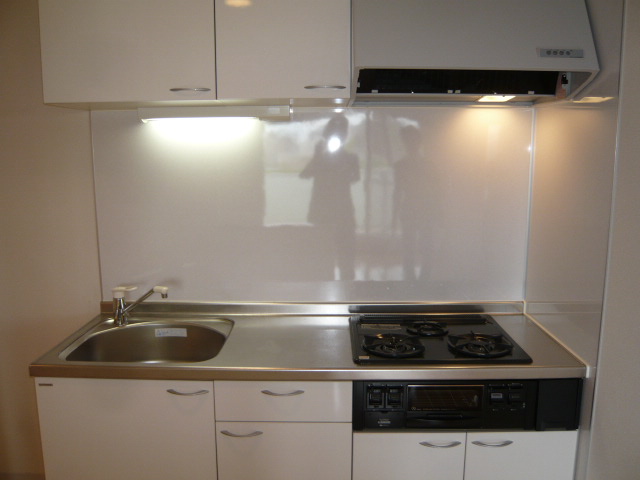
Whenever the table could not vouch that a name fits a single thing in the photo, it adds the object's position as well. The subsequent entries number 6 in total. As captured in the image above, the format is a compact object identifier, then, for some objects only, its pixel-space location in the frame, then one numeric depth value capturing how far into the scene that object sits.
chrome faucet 2.39
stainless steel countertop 1.94
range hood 1.91
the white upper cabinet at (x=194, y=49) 2.04
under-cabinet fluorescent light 2.19
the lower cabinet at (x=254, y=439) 1.99
